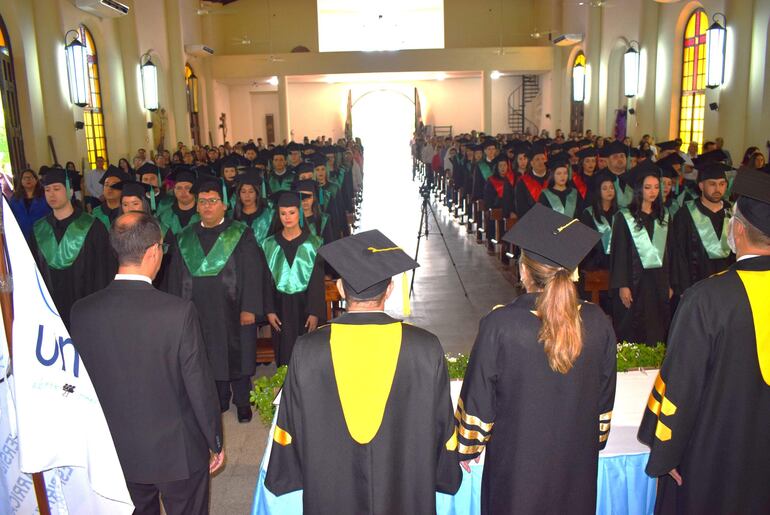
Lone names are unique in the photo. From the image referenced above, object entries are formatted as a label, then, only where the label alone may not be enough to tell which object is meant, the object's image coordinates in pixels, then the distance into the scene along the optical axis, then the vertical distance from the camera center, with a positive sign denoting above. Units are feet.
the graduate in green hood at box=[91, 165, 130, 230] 23.99 -1.89
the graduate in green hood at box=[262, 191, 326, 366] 18.76 -3.59
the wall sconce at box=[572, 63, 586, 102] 72.08 +4.53
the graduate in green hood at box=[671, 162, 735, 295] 19.77 -3.05
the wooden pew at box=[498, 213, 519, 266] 31.52 -5.59
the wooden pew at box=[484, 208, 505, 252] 34.50 -4.50
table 10.53 -5.36
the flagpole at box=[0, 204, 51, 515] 8.09 -1.92
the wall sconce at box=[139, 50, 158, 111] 57.62 +4.67
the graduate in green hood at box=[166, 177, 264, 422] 16.87 -3.30
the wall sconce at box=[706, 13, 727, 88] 42.47 +4.21
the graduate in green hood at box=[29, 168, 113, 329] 19.89 -2.94
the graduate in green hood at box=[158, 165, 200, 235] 22.17 -2.14
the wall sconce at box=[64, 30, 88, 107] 43.10 +4.44
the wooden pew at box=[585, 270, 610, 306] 22.74 -4.87
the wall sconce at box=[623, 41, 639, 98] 58.59 +4.51
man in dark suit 9.60 -3.05
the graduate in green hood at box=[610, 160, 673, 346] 19.44 -3.62
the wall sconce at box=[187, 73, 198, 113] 76.33 +5.24
